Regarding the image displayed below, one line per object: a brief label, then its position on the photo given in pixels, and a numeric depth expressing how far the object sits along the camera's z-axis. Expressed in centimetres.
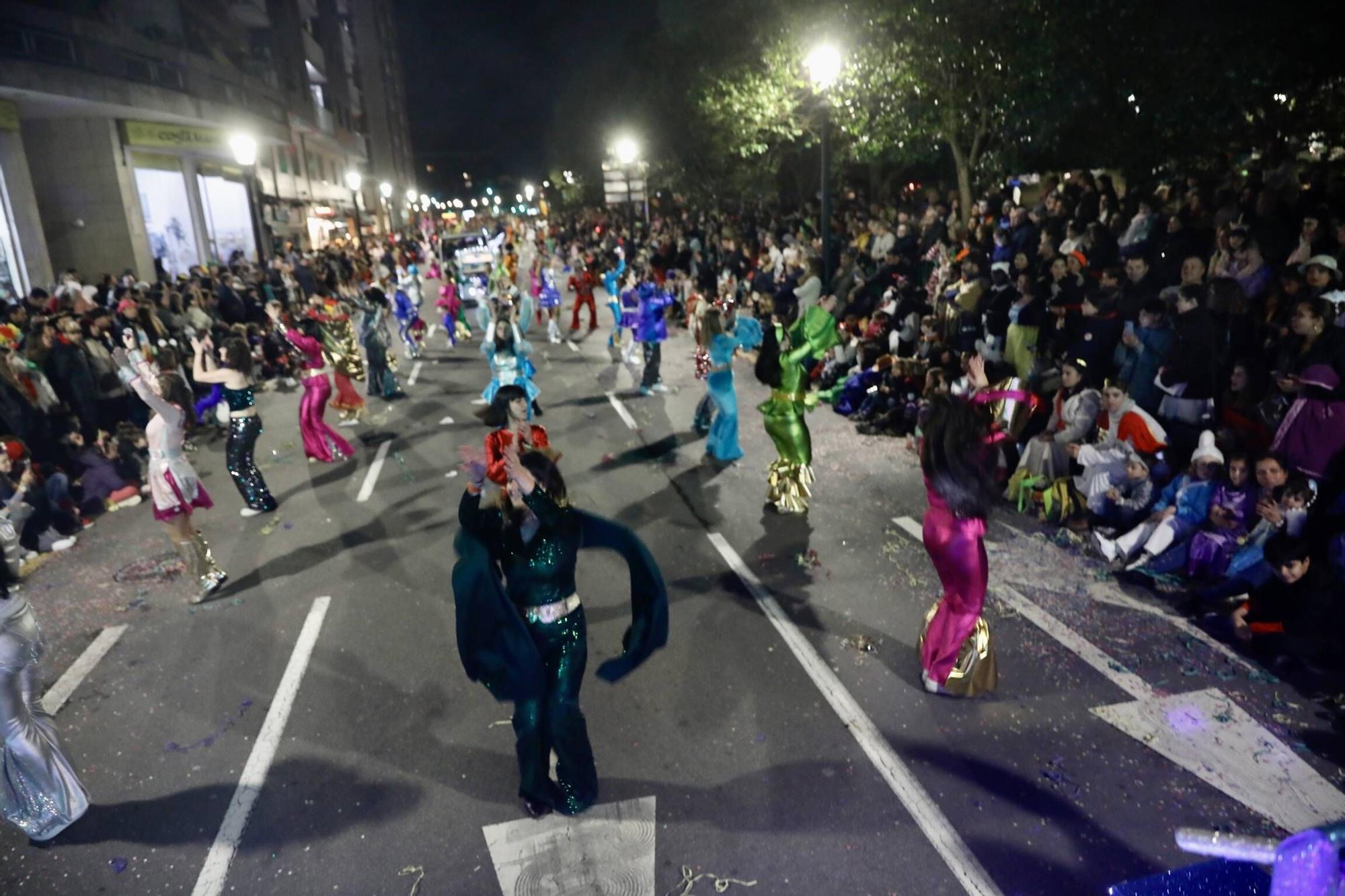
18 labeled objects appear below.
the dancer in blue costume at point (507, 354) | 1126
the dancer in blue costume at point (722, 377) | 971
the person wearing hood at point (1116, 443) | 743
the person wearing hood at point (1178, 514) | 661
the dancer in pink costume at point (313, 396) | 1056
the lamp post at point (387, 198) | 5971
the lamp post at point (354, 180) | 3203
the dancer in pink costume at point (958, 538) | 490
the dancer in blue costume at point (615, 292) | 1775
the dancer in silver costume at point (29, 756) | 417
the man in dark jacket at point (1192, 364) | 761
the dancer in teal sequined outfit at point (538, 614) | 394
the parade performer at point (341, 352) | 1180
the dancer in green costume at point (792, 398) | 780
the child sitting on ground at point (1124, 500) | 721
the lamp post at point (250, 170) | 1588
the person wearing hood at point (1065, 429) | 807
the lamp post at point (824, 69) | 1192
